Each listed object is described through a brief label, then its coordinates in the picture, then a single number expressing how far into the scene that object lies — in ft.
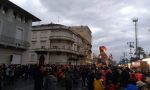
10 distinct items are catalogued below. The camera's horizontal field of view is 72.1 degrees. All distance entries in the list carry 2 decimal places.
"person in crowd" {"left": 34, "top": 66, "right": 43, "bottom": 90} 19.17
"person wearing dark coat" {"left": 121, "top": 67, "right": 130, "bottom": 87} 22.76
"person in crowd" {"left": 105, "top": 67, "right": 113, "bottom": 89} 20.02
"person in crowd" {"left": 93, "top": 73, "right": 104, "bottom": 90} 15.87
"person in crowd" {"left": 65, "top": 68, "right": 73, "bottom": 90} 20.70
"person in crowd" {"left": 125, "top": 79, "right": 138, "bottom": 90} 9.34
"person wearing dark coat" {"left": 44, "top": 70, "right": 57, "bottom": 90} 14.51
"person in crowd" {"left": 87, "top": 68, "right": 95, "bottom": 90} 20.12
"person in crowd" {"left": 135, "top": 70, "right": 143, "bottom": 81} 18.30
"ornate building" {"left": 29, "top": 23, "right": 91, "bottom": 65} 81.03
